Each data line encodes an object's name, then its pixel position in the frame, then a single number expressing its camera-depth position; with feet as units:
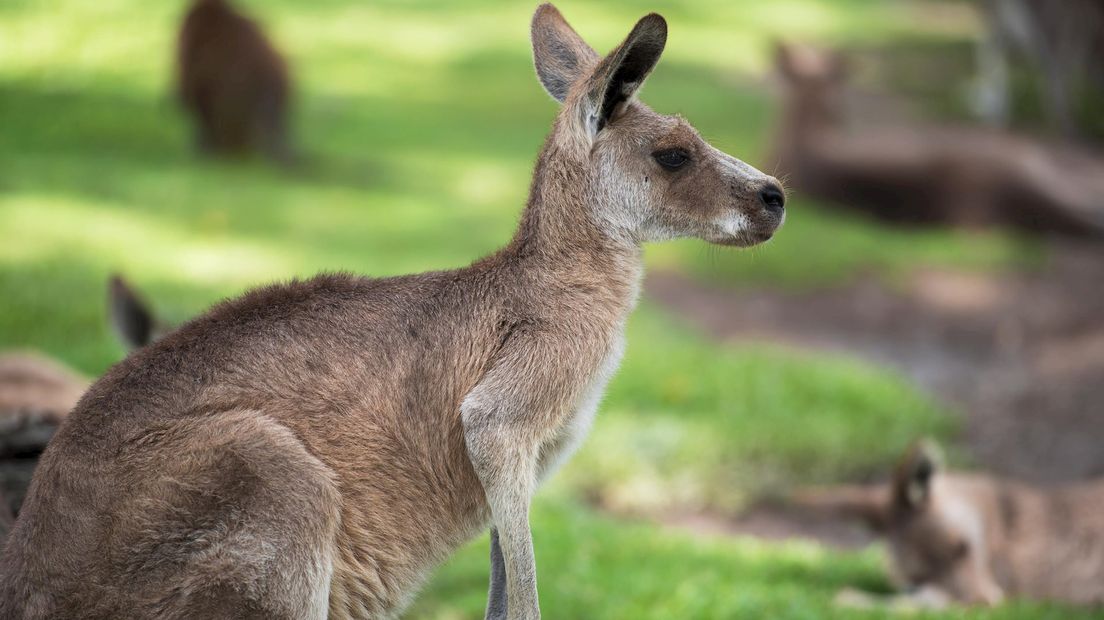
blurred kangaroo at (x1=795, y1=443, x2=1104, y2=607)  44.09
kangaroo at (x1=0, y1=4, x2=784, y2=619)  21.76
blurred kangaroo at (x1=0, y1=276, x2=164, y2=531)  37.45
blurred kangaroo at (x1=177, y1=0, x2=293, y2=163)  78.69
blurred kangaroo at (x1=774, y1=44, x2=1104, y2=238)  84.33
